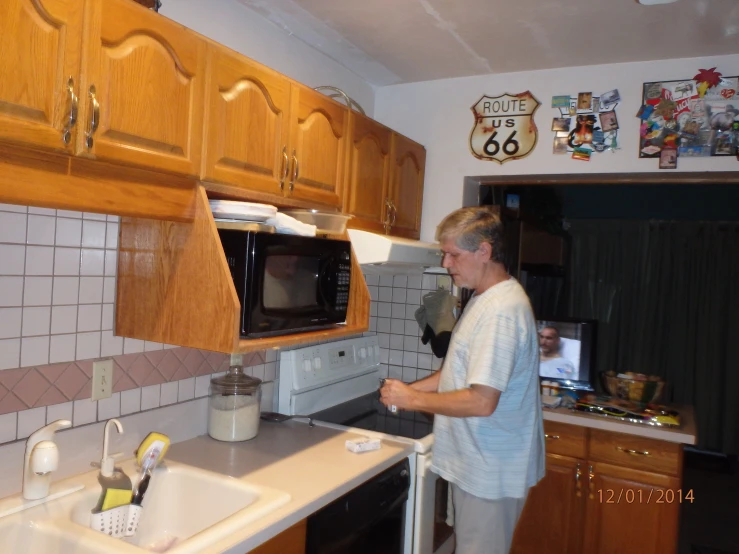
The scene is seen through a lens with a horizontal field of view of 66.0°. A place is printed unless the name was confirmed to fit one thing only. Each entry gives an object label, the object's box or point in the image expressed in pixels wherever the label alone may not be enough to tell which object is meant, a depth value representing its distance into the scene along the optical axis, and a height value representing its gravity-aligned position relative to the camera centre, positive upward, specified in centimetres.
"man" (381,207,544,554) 163 -34
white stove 190 -55
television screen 278 -31
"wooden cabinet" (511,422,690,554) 231 -87
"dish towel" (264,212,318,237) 156 +13
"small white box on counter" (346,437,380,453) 178 -53
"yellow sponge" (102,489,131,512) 133 -56
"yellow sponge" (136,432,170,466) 142 -46
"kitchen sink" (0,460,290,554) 119 -59
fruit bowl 262 -45
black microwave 145 -2
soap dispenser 133 -54
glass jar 184 -45
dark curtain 409 -9
